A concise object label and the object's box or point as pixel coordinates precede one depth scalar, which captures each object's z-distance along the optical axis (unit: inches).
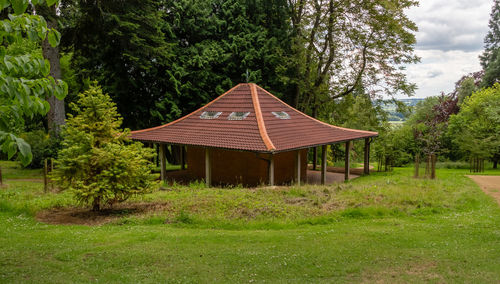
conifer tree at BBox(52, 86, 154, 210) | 414.9
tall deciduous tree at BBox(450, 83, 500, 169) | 1218.6
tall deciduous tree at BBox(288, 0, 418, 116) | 1019.9
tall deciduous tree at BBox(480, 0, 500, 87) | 1785.2
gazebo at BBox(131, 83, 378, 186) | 703.7
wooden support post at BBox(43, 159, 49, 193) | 579.8
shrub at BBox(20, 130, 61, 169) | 831.6
